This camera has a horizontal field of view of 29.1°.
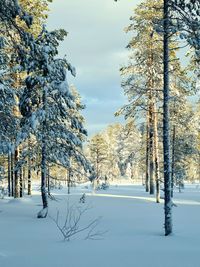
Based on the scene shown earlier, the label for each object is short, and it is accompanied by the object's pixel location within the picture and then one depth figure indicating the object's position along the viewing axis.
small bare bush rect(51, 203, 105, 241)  11.40
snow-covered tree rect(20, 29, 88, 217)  15.73
